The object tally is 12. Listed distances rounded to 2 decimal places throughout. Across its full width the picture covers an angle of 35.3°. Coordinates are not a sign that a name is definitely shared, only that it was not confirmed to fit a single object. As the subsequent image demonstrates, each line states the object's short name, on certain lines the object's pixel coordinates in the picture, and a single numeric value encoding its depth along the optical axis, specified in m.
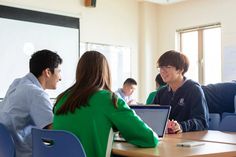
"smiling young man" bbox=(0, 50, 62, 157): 2.04
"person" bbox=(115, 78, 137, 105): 5.64
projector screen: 4.77
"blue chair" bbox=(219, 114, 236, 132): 2.69
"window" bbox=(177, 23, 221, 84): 5.93
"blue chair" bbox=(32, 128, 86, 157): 1.42
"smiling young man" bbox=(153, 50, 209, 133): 2.60
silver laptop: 2.01
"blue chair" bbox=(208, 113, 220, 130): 3.22
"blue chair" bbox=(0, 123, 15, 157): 1.89
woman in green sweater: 1.61
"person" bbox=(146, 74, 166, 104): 4.55
